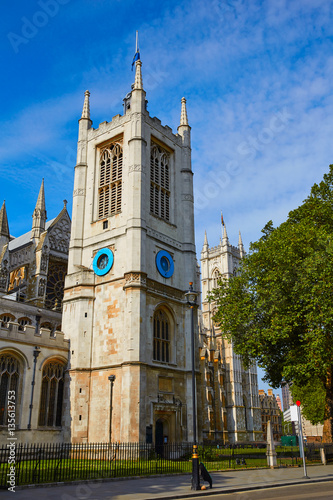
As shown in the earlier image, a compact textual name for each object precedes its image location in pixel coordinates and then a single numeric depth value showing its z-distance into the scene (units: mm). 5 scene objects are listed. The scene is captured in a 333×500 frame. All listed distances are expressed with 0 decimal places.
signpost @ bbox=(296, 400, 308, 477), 18633
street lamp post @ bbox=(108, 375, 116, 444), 24781
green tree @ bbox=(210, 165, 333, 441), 23953
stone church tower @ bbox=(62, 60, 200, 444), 27922
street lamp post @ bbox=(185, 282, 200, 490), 14671
